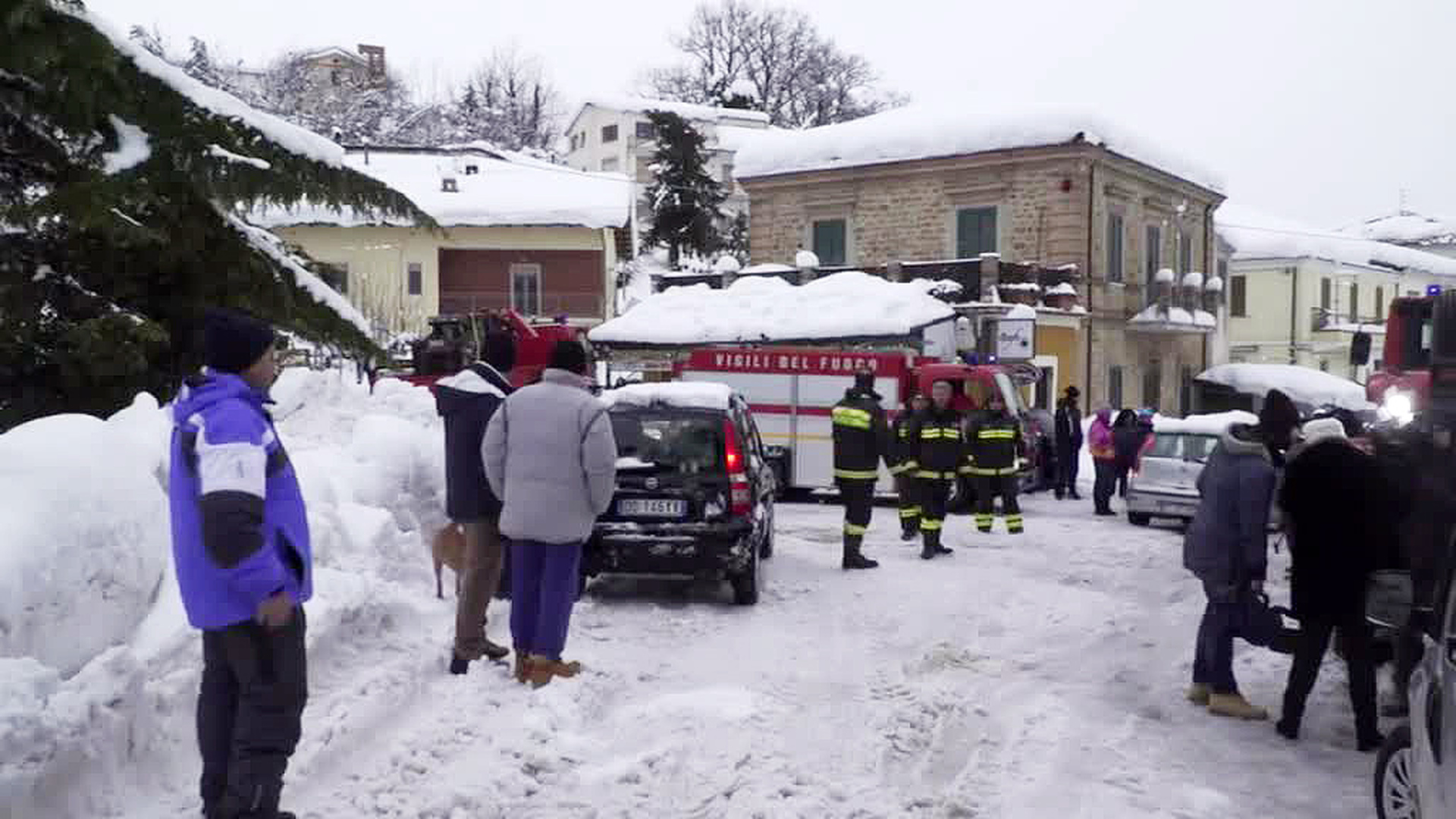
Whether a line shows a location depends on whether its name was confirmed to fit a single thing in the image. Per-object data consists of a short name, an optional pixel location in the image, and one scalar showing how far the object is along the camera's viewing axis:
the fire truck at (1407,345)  15.31
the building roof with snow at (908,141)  32.03
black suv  9.93
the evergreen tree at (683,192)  54.00
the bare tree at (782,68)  70.19
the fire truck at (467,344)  18.23
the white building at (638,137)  66.69
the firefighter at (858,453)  12.42
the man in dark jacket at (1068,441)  20.62
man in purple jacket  4.32
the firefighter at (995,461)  14.74
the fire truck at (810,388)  18.84
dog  8.66
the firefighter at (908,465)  13.70
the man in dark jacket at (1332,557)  6.77
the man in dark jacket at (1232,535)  7.27
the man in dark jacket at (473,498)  7.38
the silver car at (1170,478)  16.88
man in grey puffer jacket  6.98
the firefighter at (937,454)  13.29
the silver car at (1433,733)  4.03
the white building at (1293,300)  48.41
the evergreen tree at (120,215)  7.00
